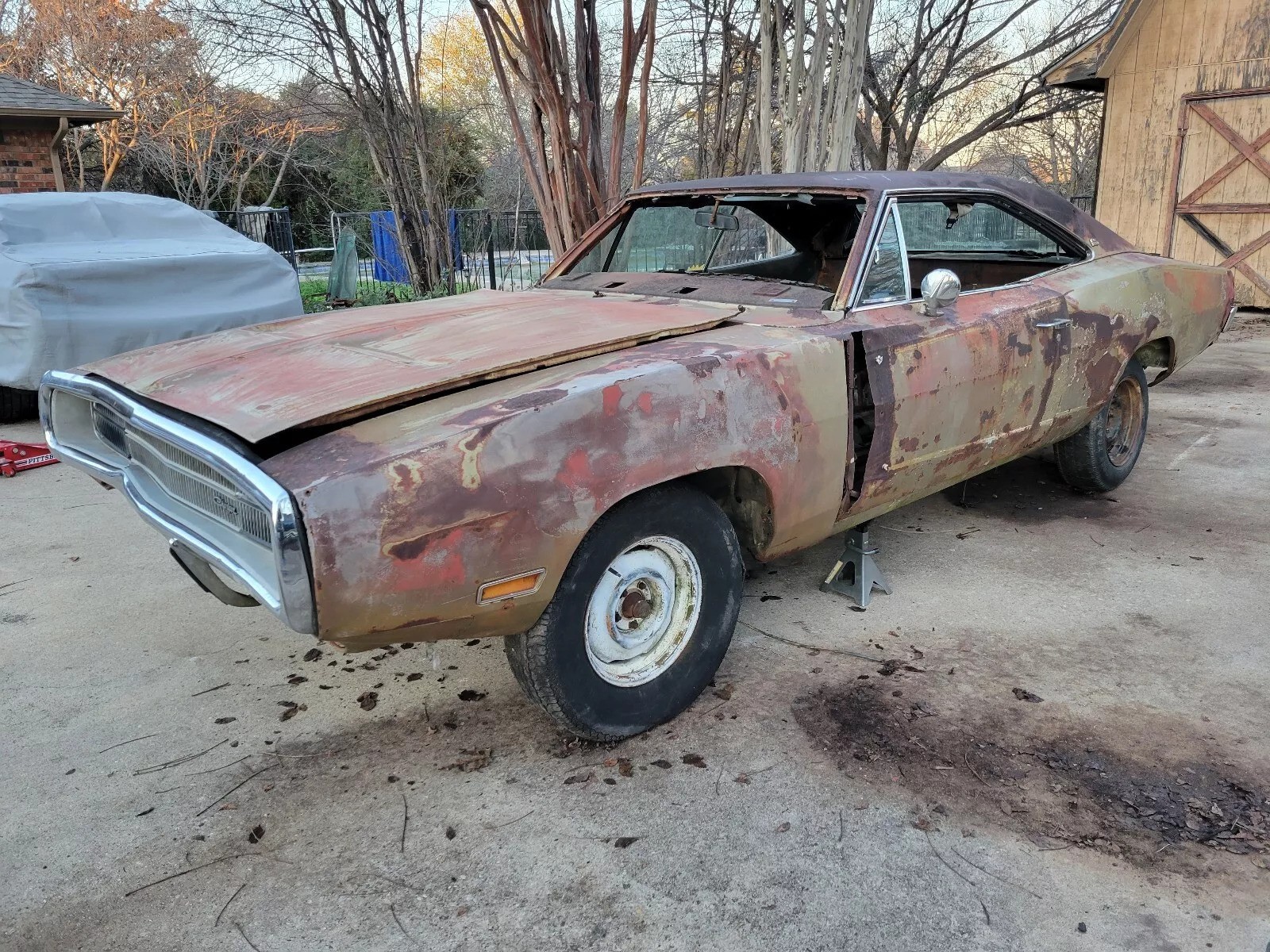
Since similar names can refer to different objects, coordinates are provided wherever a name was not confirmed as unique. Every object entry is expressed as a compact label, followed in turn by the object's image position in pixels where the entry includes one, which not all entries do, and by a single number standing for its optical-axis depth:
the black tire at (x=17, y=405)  6.88
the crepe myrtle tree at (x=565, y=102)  5.74
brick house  11.58
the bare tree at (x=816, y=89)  6.77
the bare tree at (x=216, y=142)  18.97
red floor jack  5.68
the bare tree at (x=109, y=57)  17.84
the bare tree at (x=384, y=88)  8.07
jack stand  3.74
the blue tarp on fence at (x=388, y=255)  11.27
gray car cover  6.15
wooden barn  10.18
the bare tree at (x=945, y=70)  13.27
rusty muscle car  2.19
